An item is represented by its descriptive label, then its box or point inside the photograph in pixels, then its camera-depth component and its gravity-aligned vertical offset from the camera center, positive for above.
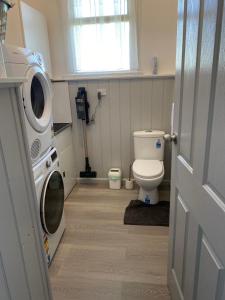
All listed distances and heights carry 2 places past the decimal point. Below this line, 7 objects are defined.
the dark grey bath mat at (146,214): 2.20 -1.34
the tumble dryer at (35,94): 1.31 -0.08
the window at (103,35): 2.44 +0.49
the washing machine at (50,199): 1.55 -0.86
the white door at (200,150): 0.73 -0.28
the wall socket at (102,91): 2.69 -0.12
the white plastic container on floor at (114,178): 2.83 -1.19
